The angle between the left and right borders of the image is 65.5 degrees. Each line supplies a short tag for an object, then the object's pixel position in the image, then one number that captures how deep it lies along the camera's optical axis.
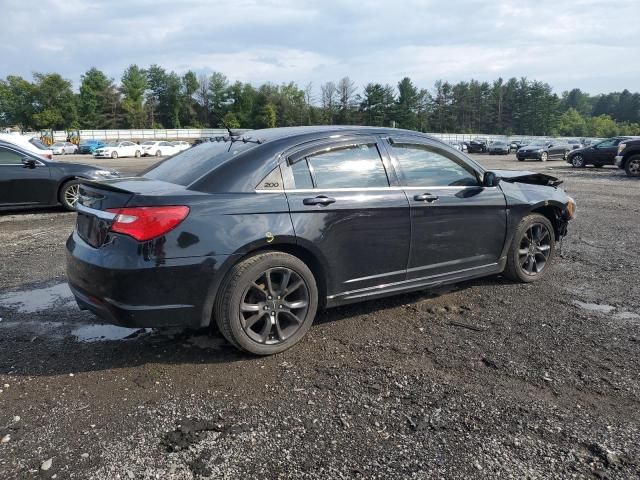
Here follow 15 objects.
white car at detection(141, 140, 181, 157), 45.25
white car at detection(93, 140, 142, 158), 43.00
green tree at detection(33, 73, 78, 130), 83.44
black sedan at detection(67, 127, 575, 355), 3.19
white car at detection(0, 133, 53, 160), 10.23
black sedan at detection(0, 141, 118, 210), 9.40
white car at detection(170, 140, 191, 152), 47.63
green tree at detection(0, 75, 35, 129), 83.69
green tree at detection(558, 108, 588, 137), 122.56
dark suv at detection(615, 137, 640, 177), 17.61
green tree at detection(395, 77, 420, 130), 103.06
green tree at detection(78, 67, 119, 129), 94.12
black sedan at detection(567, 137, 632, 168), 23.15
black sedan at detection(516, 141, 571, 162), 32.53
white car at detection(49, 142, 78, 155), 52.91
